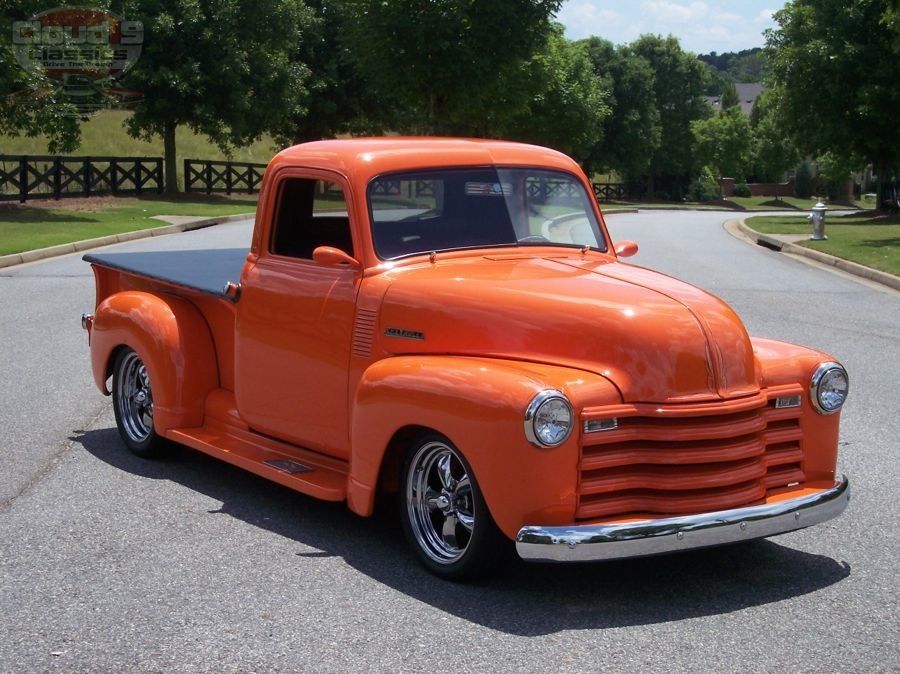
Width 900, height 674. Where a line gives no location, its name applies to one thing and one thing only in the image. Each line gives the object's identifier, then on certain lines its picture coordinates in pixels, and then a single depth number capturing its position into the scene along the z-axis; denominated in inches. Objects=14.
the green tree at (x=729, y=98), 5024.9
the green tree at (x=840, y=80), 1477.6
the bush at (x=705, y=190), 3454.7
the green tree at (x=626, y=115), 2974.9
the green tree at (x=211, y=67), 1531.7
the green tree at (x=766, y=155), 3498.0
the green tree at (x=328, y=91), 2105.1
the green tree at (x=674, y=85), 3508.9
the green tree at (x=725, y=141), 3452.3
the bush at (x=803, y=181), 3634.4
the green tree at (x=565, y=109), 2324.1
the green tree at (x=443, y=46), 1406.3
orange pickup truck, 183.0
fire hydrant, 1091.3
